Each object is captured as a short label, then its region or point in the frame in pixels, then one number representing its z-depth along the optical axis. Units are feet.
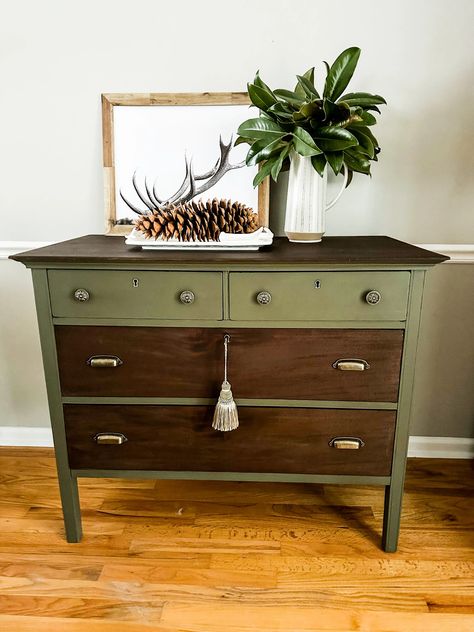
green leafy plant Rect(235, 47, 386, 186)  4.31
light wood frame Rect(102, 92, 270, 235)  5.23
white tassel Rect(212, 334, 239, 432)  4.16
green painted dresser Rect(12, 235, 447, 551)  4.03
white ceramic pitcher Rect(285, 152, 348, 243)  4.68
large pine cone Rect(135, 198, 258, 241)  4.28
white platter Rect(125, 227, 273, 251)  4.27
